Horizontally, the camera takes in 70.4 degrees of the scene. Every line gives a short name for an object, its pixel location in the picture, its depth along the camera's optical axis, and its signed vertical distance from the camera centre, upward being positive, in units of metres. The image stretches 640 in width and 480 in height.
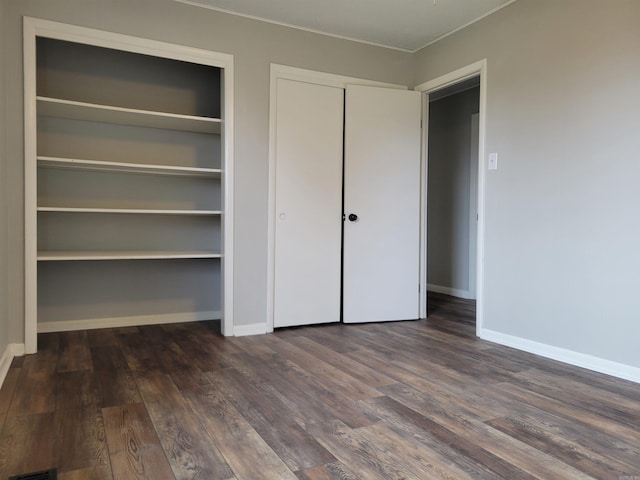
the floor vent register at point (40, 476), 1.50 -0.84
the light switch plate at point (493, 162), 3.37 +0.51
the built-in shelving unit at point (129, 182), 3.45 +0.36
